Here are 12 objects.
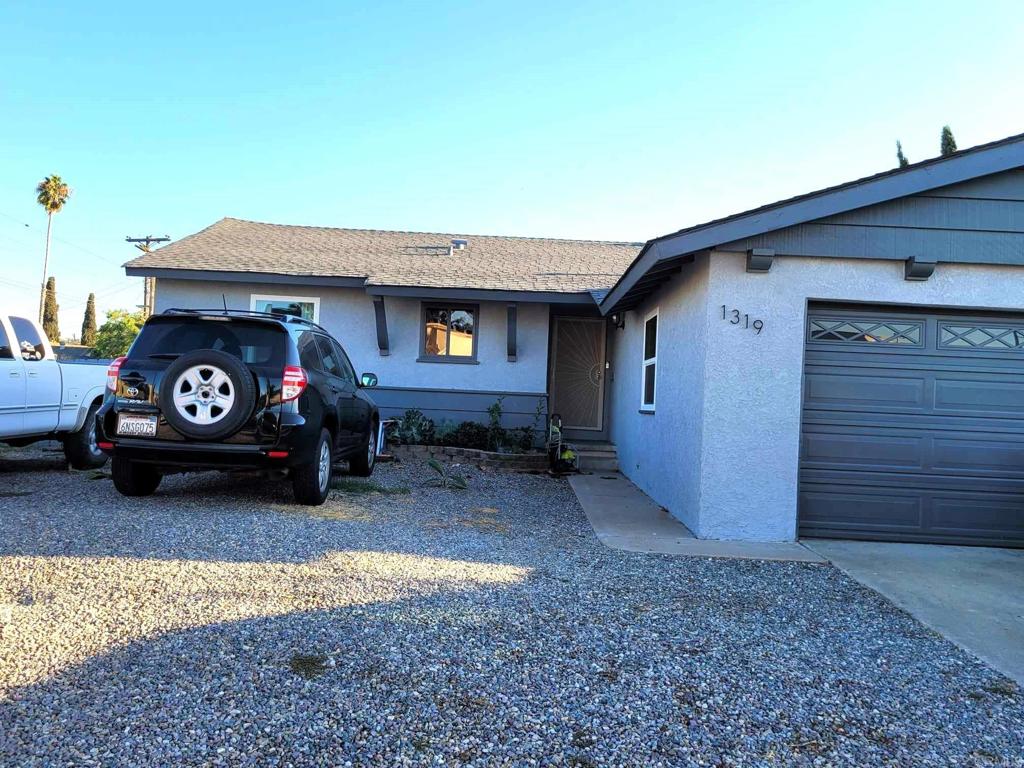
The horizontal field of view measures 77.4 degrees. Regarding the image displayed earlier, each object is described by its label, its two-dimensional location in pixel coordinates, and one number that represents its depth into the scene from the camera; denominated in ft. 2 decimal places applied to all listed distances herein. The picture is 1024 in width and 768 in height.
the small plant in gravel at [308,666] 9.23
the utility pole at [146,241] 109.21
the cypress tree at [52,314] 137.80
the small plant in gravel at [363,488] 24.34
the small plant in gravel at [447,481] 26.97
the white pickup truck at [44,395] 22.82
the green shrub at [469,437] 37.01
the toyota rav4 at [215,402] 17.53
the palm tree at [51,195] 139.33
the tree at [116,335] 83.92
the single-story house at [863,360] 19.97
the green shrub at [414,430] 36.68
